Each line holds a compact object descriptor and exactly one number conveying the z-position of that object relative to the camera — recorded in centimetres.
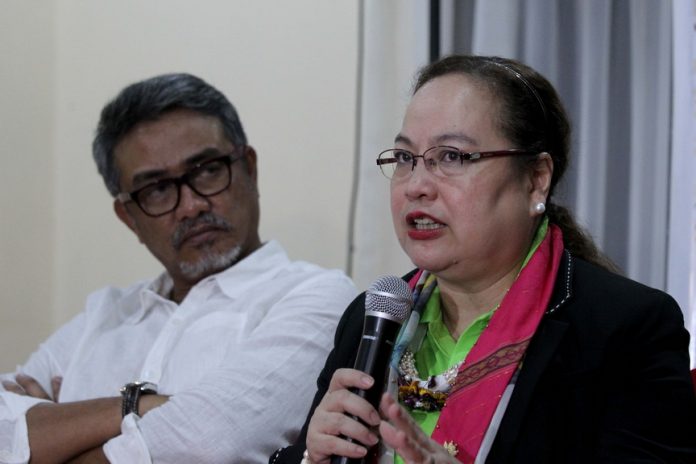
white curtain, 550
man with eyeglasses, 454
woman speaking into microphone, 326
